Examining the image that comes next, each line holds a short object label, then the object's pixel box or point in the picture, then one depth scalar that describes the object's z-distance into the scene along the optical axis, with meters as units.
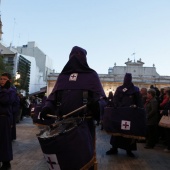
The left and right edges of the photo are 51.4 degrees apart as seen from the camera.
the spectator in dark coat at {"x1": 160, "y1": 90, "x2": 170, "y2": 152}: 4.86
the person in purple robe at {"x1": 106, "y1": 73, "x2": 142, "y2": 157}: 4.20
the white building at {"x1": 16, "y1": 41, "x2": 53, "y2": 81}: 37.75
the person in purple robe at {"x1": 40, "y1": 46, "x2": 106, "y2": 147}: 2.32
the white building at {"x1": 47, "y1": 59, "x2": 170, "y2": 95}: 31.46
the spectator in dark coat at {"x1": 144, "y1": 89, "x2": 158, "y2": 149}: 5.15
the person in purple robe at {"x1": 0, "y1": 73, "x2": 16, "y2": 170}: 3.23
